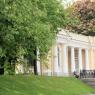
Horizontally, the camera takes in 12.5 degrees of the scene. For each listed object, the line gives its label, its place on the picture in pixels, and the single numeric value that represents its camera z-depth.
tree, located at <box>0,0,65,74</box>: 21.19
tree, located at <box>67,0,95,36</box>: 73.31
